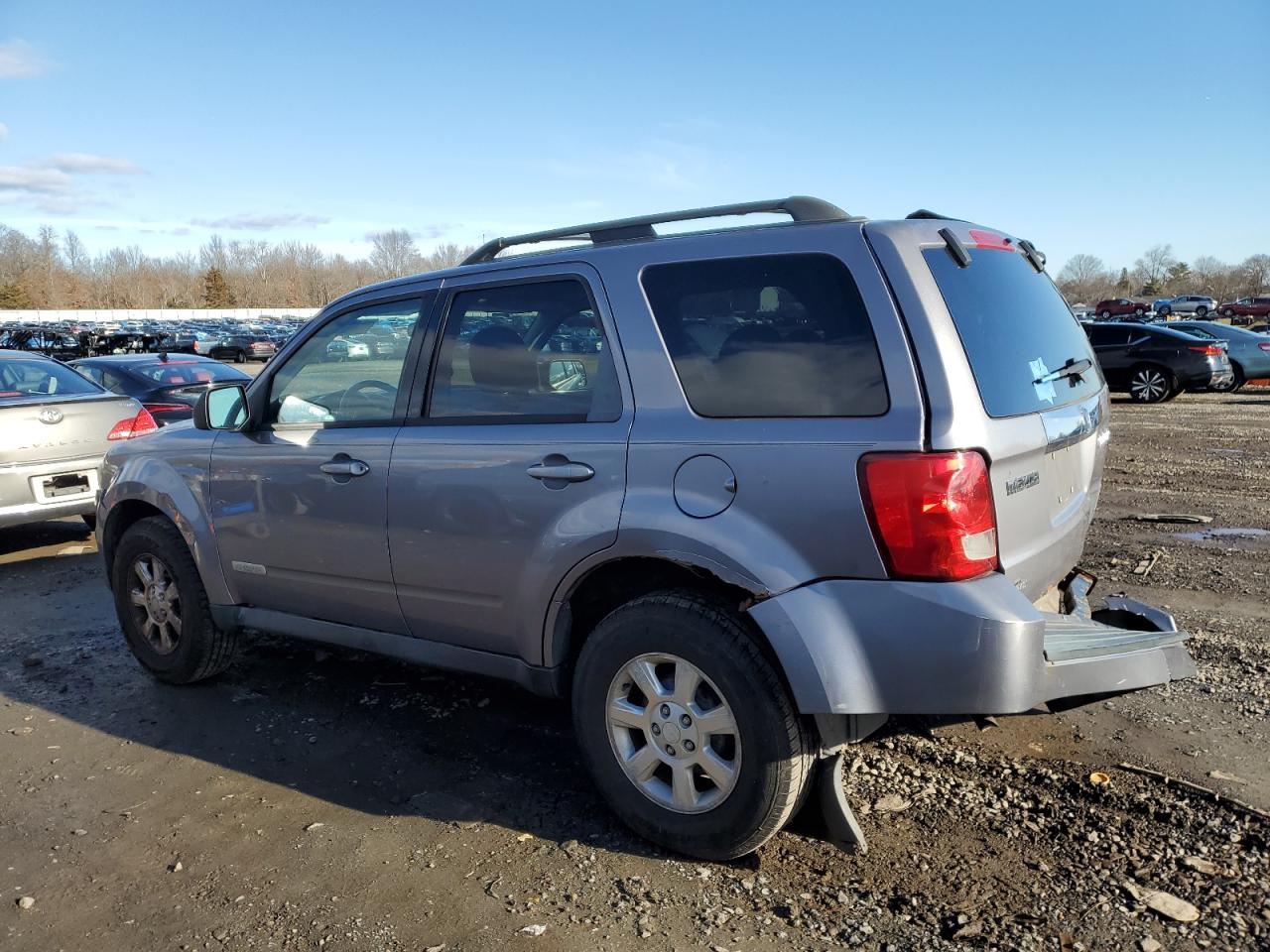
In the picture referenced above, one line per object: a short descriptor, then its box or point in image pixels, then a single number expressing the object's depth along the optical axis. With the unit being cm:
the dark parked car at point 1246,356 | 2108
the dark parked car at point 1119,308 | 5862
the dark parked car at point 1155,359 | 1884
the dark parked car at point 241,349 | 4634
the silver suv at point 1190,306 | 5781
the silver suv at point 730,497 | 270
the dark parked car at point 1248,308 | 5734
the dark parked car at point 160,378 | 1166
